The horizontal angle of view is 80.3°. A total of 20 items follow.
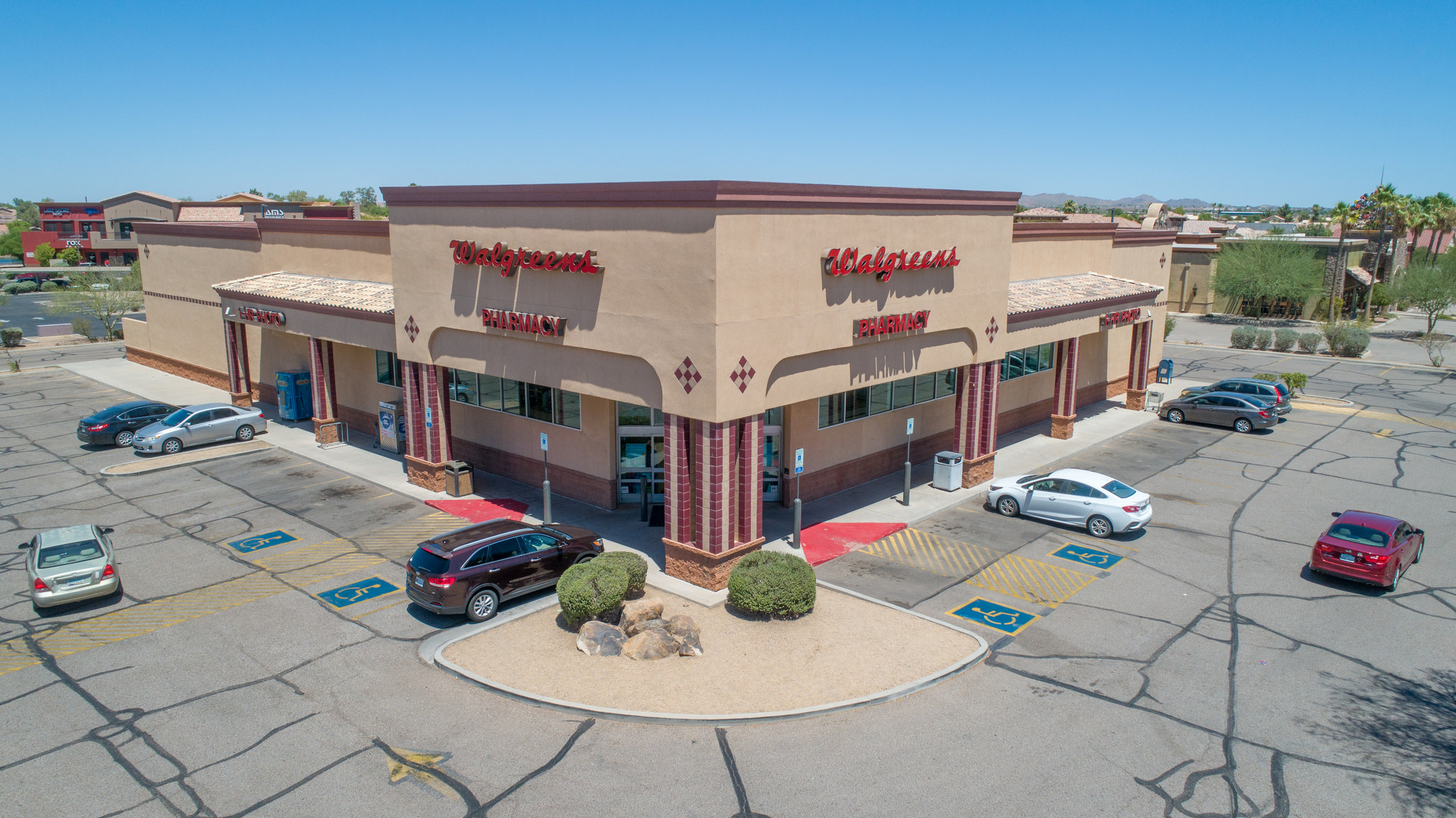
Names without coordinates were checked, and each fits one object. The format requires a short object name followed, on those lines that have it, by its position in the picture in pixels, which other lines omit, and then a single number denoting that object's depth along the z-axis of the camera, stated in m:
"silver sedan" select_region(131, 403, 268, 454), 28.66
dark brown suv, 16.48
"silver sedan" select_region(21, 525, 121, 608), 16.95
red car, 17.88
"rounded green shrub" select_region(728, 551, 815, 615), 16.70
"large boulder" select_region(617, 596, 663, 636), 16.06
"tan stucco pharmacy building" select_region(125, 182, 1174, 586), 18.00
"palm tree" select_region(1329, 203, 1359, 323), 63.47
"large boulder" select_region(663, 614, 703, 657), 15.59
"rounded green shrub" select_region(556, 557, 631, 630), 16.05
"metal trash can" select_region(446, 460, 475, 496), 24.45
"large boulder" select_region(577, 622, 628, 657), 15.59
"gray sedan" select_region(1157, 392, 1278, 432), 32.59
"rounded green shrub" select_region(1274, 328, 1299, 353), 53.72
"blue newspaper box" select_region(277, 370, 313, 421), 33.09
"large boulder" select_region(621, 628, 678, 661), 15.41
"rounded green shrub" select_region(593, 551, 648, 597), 17.14
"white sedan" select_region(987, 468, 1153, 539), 21.41
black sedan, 29.56
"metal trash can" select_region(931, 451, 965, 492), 25.20
